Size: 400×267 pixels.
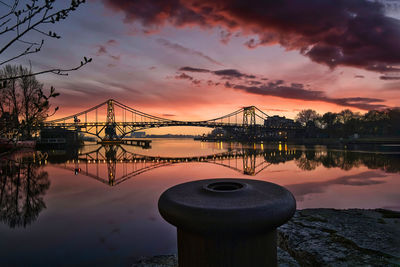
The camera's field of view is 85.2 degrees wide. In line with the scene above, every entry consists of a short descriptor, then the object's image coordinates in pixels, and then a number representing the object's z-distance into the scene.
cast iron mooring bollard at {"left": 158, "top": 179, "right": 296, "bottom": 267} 1.98
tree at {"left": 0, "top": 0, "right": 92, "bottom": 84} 1.78
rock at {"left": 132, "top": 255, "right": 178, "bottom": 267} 4.20
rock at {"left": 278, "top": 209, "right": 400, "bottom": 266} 3.74
